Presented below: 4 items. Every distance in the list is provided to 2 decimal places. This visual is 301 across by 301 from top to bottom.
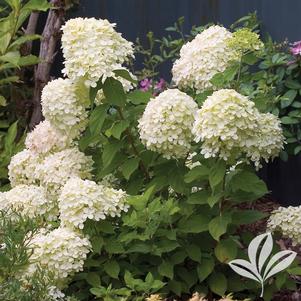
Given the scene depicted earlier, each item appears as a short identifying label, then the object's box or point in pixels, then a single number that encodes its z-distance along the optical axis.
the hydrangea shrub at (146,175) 4.72
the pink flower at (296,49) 6.35
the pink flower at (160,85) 7.45
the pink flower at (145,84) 7.68
